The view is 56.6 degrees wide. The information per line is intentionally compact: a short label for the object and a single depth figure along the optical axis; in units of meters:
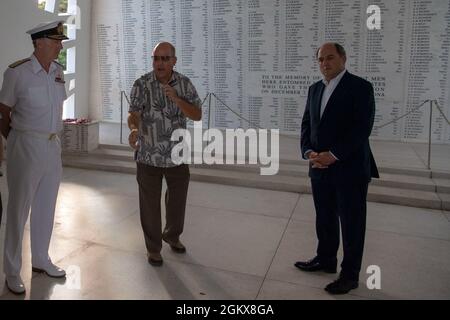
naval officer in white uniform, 2.62
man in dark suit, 2.70
